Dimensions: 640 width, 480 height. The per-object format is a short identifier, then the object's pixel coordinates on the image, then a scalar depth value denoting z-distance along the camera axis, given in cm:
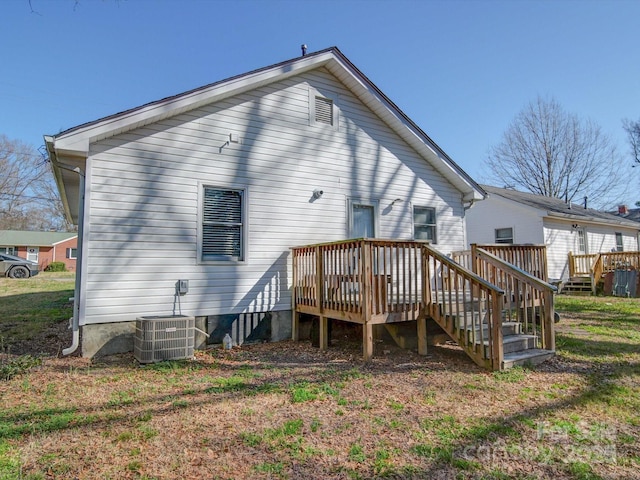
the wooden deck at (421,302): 520
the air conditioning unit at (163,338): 540
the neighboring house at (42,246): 3344
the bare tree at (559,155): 2666
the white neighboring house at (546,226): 1585
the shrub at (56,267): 3175
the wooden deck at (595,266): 1473
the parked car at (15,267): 2304
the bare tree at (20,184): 3046
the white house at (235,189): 585
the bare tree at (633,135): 2180
